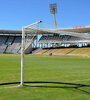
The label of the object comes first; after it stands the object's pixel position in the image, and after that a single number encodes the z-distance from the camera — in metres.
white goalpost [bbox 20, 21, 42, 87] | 5.46
